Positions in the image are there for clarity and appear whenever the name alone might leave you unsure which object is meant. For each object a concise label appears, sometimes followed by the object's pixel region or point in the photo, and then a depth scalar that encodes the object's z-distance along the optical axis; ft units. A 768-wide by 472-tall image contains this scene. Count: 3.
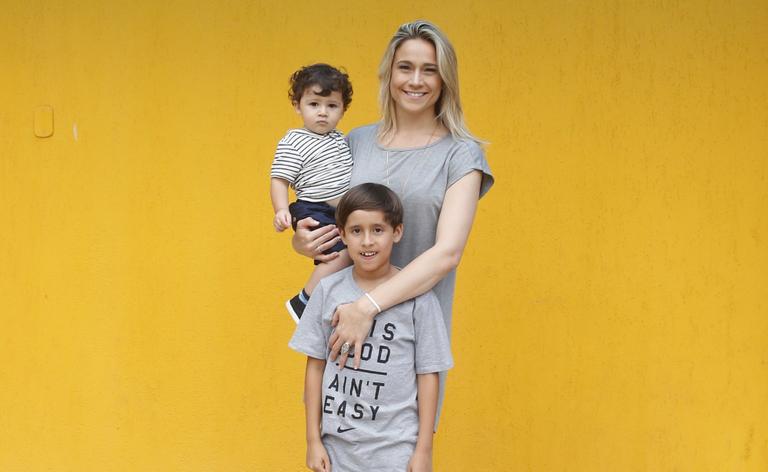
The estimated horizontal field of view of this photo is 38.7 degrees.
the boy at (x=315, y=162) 10.56
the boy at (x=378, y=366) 9.81
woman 9.73
